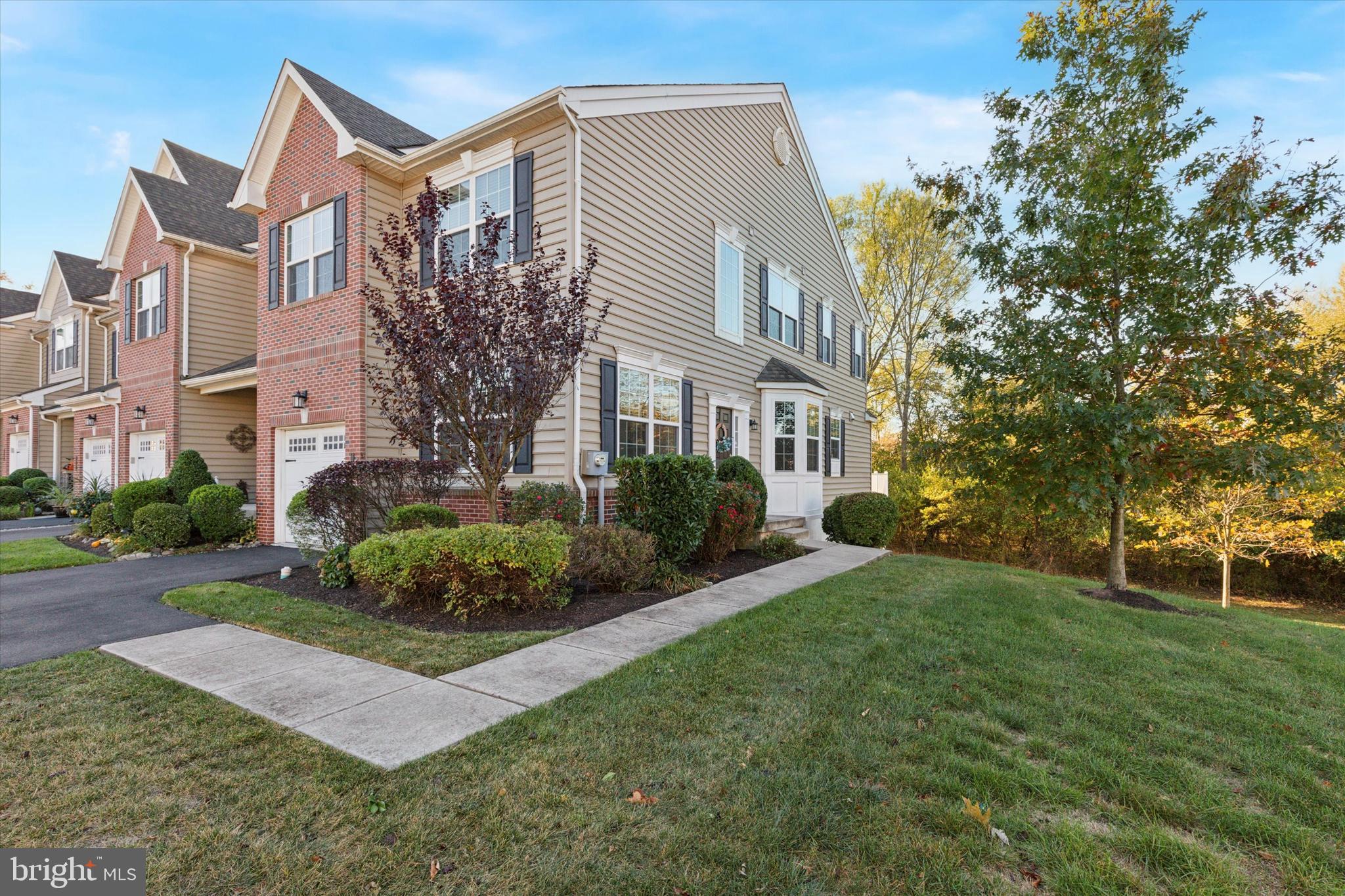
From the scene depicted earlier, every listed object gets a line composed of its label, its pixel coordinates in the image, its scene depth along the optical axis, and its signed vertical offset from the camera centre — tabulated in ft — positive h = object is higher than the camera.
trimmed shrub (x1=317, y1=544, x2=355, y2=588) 22.13 -4.43
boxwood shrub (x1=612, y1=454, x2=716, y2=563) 24.09 -1.80
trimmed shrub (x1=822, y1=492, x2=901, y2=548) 40.09 -4.32
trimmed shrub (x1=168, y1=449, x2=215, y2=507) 37.88 -1.30
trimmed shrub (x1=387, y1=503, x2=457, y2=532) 23.49 -2.54
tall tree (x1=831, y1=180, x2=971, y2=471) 73.87 +23.38
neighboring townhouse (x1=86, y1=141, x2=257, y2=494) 43.14 +9.91
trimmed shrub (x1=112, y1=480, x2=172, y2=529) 34.01 -2.52
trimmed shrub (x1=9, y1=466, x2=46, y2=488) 59.67 -1.95
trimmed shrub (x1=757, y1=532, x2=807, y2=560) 30.86 -4.92
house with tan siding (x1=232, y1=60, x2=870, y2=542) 27.09 +11.37
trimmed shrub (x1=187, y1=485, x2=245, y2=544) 33.14 -3.19
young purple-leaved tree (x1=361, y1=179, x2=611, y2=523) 18.08 +3.42
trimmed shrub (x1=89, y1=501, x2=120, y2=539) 35.12 -4.00
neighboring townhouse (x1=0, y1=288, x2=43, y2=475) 69.31 +12.79
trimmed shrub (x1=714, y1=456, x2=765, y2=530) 31.24 -0.89
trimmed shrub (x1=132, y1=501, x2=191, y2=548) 31.73 -3.81
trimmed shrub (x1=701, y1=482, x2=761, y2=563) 27.32 -3.02
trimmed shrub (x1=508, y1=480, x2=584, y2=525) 24.16 -2.03
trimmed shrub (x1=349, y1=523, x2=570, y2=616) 17.74 -3.39
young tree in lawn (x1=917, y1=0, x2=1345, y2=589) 19.38 +6.16
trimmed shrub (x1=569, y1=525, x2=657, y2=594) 20.49 -3.64
